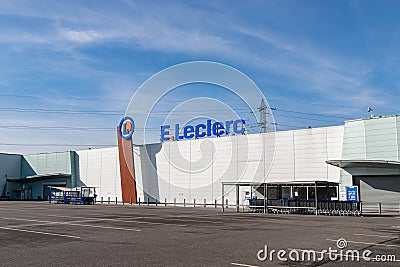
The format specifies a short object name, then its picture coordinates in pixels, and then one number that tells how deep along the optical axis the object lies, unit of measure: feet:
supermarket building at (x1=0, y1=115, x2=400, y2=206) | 118.32
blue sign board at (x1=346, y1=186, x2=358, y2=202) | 103.00
